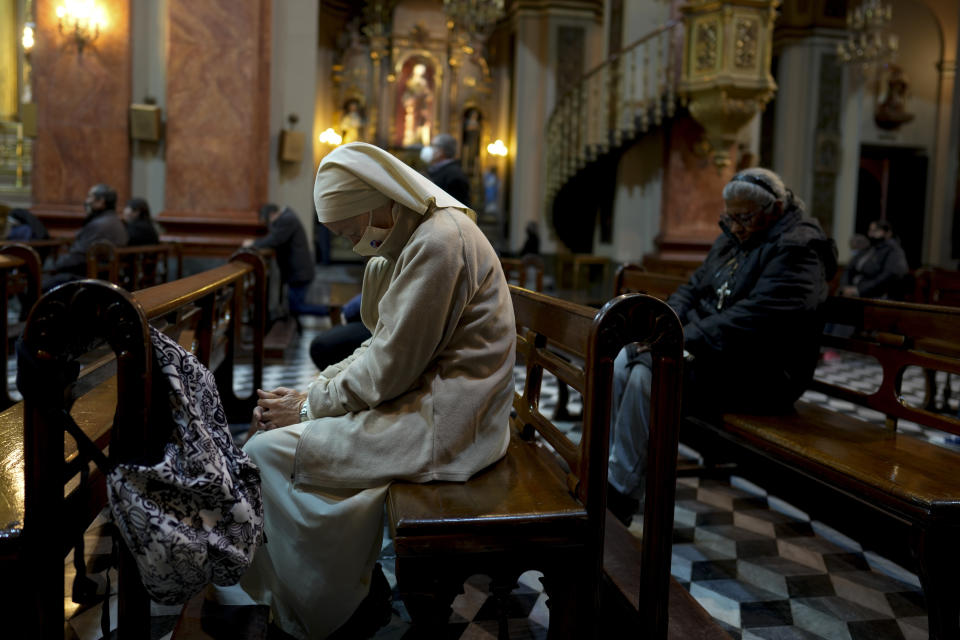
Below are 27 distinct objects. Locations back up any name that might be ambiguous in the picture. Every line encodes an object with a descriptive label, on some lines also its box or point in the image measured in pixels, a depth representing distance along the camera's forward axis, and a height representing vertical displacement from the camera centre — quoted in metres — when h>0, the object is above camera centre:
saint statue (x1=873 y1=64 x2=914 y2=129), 14.91 +3.26
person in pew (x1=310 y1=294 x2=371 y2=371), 3.45 -0.43
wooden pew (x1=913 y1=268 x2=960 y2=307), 5.63 -0.12
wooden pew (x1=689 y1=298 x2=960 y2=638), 1.98 -0.59
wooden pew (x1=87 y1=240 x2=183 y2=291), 5.41 -0.19
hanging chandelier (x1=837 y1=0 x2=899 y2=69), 11.48 +3.55
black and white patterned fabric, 1.47 -0.51
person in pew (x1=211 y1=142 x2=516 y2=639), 1.88 -0.38
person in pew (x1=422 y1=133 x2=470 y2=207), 5.17 +0.57
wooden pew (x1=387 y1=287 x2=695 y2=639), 1.68 -0.59
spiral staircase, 8.48 +2.08
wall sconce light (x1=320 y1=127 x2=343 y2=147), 9.45 +1.35
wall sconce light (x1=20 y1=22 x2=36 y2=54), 11.80 +3.05
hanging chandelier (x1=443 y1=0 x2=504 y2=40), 11.04 +3.49
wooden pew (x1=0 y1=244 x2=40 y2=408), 3.15 -0.16
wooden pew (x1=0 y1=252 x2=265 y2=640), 1.40 -0.40
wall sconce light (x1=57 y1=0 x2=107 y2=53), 8.10 +2.28
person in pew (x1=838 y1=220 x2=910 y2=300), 7.70 +0.01
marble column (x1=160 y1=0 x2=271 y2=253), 8.08 +1.31
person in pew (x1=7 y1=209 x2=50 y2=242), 7.77 +0.08
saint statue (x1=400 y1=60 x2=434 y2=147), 17.33 +3.15
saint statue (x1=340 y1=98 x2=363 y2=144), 16.70 +2.79
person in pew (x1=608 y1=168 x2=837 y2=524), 2.86 -0.29
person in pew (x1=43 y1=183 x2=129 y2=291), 6.11 +0.06
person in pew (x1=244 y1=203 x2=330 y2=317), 7.40 -0.07
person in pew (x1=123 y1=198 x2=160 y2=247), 6.94 +0.14
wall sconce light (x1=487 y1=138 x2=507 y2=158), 14.79 +2.03
